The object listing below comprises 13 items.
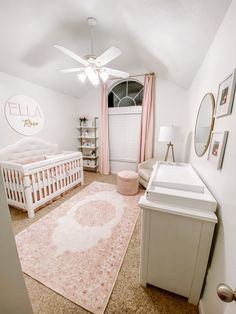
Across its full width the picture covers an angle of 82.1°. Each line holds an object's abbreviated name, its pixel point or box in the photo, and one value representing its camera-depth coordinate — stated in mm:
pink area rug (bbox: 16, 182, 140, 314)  1183
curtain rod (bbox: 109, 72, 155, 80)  3126
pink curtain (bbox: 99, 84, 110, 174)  3626
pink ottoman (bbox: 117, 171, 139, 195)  2701
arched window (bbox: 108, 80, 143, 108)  3541
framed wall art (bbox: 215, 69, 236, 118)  889
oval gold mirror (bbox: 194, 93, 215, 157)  1322
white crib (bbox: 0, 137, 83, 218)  2023
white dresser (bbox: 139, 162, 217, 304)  934
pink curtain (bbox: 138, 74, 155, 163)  3188
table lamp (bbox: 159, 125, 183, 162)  2367
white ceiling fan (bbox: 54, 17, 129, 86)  1615
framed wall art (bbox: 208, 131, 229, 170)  931
